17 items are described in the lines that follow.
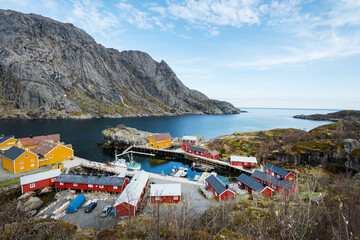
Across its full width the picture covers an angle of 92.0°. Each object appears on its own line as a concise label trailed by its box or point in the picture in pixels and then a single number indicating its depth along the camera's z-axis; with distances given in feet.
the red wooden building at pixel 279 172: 132.77
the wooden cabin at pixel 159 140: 235.20
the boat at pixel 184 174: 158.56
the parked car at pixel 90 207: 90.47
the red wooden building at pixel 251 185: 111.14
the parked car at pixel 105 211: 87.40
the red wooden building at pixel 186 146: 231.96
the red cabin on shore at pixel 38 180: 108.27
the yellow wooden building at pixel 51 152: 143.33
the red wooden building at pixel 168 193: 102.68
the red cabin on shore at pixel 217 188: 105.29
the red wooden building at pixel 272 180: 112.68
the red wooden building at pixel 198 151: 204.85
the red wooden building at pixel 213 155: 196.95
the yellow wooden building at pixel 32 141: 168.86
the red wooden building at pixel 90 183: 115.44
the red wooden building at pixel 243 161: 172.55
